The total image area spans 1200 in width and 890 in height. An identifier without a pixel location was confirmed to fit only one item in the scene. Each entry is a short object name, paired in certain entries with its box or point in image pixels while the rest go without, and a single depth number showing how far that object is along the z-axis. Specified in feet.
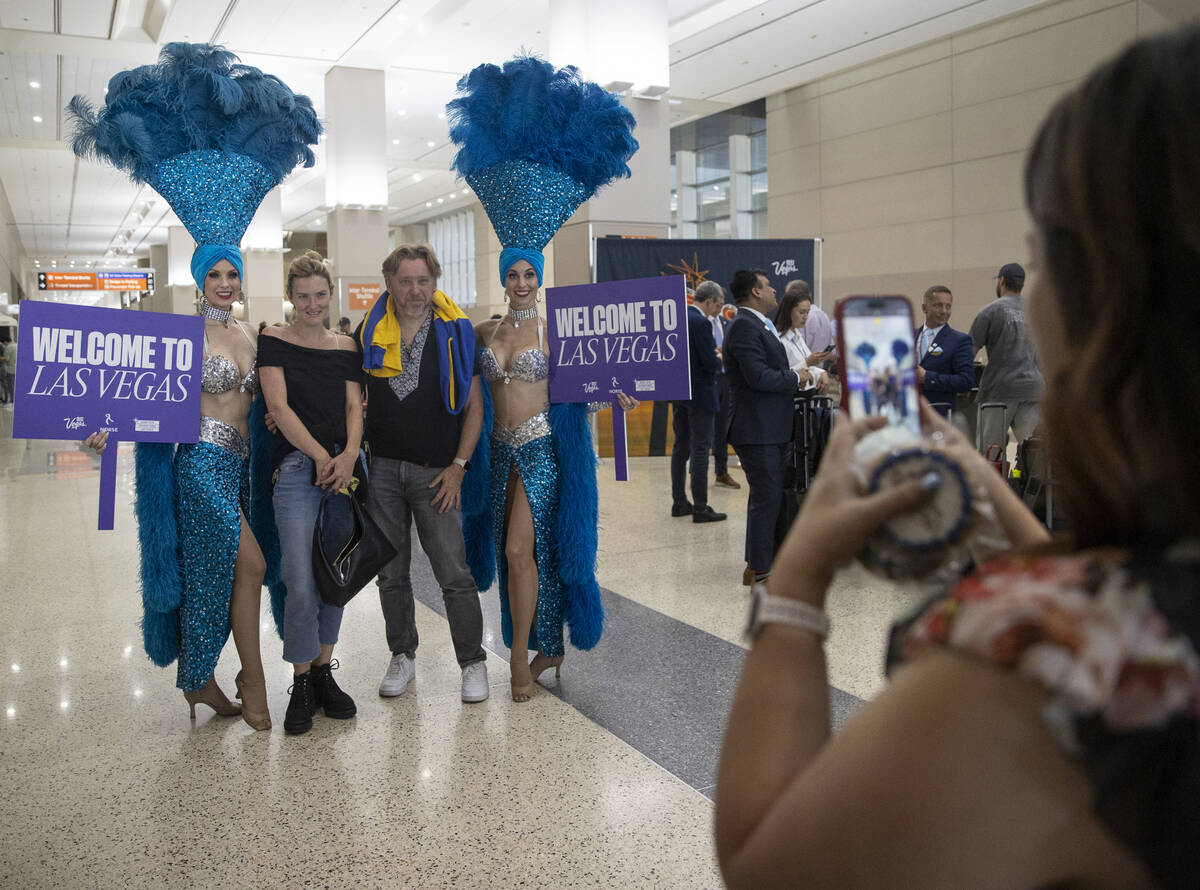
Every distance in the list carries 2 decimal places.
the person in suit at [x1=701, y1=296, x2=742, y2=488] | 22.94
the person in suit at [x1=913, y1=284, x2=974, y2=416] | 17.25
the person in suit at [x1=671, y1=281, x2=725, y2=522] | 20.61
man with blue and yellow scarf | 10.66
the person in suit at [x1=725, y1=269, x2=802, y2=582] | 14.47
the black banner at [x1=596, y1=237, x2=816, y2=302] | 26.96
